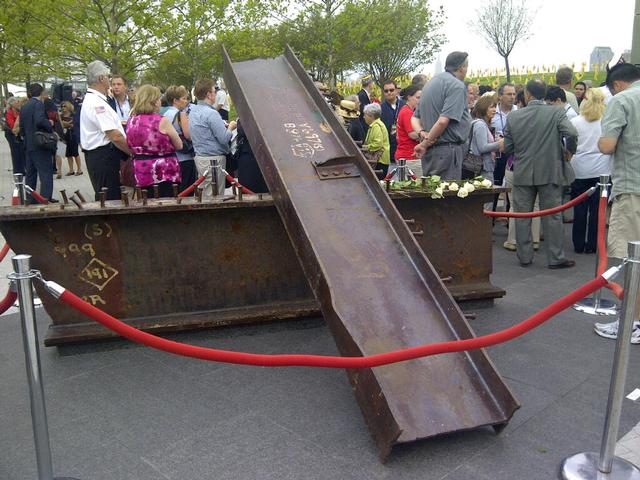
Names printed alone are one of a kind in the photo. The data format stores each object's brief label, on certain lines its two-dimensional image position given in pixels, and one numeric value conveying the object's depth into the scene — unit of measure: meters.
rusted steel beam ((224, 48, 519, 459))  3.30
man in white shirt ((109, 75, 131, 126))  8.16
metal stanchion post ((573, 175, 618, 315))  5.32
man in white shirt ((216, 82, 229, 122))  12.02
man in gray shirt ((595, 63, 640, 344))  4.80
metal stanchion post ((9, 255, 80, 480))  2.67
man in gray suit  6.45
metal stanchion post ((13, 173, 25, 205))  4.91
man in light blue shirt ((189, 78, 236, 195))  6.84
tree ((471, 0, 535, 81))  35.09
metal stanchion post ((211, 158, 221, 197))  5.68
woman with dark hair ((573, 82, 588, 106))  10.79
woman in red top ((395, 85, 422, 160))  7.79
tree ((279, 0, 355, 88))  27.34
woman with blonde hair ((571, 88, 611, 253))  7.00
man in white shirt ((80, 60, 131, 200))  5.90
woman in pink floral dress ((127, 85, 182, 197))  6.01
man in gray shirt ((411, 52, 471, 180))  6.01
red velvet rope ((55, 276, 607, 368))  2.72
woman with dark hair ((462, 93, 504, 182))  7.49
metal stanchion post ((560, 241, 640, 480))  2.86
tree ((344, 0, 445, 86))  27.31
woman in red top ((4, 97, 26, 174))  11.92
